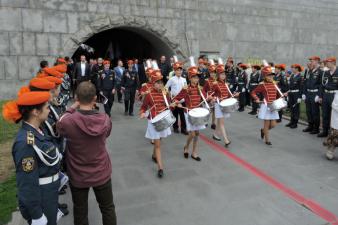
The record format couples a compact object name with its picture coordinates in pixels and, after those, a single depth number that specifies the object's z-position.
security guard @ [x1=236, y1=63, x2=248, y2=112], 12.23
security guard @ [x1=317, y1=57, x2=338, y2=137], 7.83
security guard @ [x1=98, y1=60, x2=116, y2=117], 10.27
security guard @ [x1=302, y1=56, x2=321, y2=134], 8.76
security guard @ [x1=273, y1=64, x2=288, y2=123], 10.41
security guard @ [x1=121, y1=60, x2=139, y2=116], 10.76
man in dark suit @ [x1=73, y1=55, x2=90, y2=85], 10.80
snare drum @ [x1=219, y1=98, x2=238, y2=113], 7.16
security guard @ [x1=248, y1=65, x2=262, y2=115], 11.40
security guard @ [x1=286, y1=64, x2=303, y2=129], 9.62
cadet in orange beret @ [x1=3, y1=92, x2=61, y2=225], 2.58
